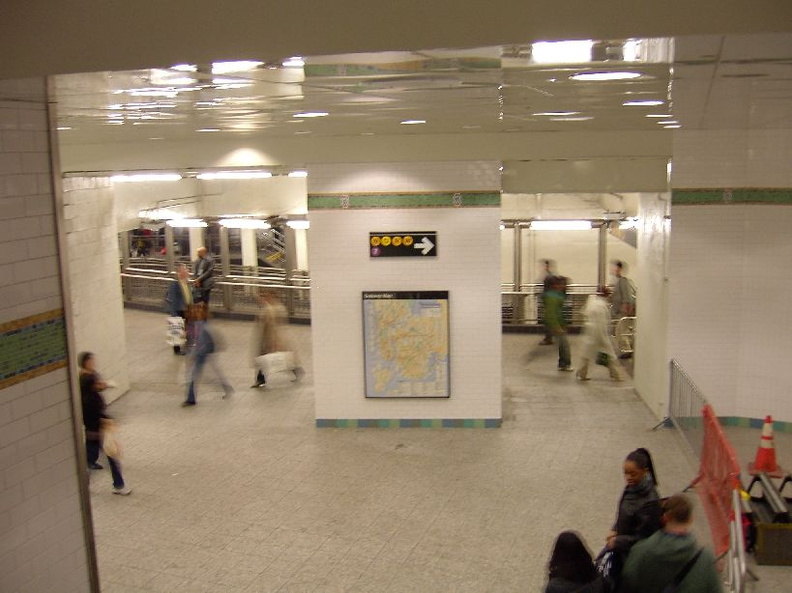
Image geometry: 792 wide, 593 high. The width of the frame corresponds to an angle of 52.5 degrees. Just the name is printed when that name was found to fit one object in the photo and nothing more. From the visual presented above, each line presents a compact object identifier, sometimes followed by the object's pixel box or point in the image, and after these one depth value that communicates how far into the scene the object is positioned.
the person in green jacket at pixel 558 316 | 12.41
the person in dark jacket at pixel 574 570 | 4.03
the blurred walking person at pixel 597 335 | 11.62
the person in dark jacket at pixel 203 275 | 15.05
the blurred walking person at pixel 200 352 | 10.79
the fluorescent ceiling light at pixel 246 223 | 16.08
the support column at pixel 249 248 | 18.66
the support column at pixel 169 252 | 18.77
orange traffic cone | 7.79
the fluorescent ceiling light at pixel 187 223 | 16.65
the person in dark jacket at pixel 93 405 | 7.58
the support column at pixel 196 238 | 19.31
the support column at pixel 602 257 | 15.86
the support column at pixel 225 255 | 18.08
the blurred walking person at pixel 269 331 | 11.37
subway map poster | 9.68
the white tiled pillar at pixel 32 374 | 4.07
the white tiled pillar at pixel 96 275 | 10.64
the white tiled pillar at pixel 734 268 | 9.20
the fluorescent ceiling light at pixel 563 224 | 14.02
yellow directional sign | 9.56
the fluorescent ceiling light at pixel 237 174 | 10.25
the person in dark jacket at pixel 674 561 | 4.20
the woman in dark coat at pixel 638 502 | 4.97
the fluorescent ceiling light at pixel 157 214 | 15.64
